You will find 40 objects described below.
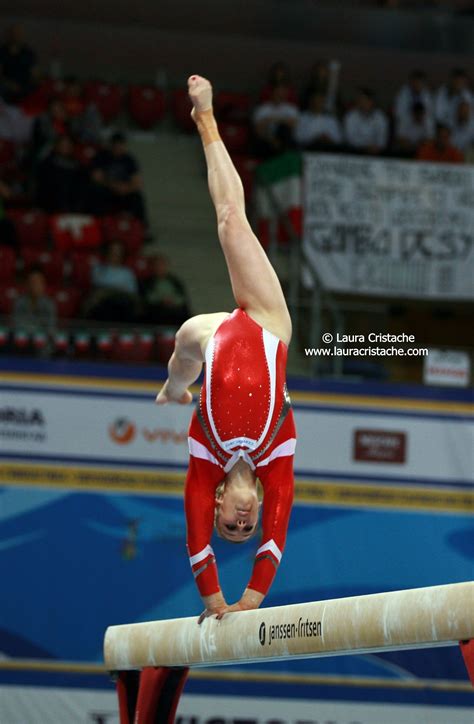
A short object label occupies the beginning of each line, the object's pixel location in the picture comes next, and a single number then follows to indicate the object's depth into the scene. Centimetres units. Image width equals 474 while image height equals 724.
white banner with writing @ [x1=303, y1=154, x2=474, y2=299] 1842
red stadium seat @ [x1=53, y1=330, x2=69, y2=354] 1650
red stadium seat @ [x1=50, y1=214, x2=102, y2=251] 1895
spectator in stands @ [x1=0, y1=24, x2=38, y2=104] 2156
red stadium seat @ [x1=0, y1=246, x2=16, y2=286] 1828
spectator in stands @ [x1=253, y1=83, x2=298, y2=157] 2172
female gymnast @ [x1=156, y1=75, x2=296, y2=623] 917
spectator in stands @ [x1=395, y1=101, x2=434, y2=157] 2366
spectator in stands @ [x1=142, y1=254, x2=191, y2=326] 1686
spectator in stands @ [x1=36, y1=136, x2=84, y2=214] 1931
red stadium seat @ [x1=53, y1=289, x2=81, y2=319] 1733
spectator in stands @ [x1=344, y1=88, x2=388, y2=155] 2312
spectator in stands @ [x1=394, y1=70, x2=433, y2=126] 2397
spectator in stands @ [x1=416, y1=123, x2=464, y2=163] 2187
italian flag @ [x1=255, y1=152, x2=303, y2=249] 1848
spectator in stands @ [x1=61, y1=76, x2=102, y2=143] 2105
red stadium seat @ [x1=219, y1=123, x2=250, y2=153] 2250
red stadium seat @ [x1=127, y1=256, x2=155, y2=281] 1817
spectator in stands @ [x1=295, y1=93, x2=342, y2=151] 2245
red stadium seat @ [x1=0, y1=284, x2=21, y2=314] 1677
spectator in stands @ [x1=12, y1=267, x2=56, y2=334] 1628
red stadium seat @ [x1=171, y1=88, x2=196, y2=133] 2384
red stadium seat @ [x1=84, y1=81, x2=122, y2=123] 2344
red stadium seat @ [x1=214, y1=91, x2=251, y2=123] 2356
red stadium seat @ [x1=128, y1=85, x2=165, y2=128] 2395
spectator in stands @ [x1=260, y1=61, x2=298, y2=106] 2337
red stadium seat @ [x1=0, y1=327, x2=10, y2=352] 1628
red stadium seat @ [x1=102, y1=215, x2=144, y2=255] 1903
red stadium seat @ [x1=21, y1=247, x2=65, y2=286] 1837
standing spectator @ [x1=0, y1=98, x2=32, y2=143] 2128
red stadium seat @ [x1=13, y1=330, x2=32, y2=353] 1648
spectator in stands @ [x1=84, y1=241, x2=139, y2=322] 1680
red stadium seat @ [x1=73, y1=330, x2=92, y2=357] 1650
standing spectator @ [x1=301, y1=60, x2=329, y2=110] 2333
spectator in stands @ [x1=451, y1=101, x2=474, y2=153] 2381
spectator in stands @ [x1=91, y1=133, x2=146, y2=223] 1970
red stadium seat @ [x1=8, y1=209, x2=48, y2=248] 1895
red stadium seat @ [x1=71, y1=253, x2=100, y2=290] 1844
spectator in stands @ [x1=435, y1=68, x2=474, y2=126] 2405
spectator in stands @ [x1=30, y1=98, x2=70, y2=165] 2009
